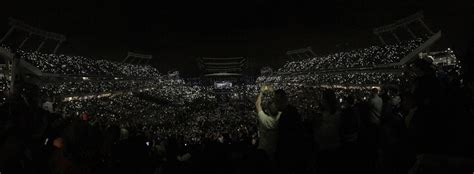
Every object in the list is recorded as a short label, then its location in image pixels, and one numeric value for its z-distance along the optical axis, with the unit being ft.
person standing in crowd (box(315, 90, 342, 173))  19.85
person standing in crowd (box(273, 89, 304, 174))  18.03
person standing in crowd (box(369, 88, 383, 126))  22.69
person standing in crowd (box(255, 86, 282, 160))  19.04
